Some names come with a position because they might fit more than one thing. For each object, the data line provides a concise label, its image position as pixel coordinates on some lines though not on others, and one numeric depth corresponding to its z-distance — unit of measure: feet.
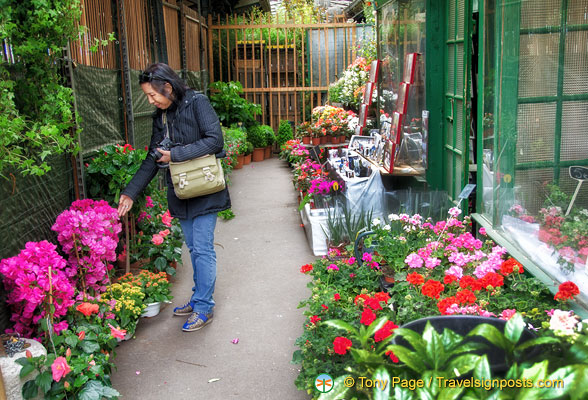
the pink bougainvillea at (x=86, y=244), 11.93
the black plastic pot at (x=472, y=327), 6.05
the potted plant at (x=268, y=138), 40.27
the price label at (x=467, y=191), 12.96
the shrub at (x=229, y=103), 37.52
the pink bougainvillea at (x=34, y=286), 9.78
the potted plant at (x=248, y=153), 38.05
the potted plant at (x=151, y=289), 13.92
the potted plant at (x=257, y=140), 39.34
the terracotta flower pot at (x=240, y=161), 36.55
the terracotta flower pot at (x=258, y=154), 39.75
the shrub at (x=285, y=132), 40.65
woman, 12.53
